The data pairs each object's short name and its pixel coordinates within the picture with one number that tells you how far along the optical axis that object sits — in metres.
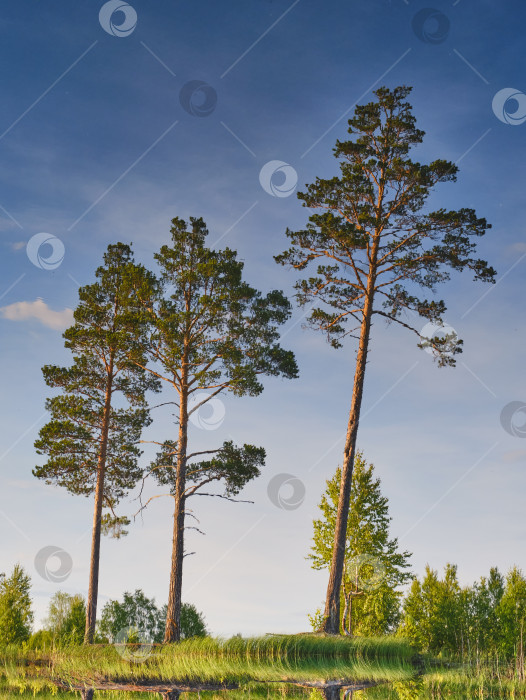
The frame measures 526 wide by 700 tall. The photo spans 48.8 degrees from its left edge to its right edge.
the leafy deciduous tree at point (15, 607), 37.97
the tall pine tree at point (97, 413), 23.92
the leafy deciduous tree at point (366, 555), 29.23
